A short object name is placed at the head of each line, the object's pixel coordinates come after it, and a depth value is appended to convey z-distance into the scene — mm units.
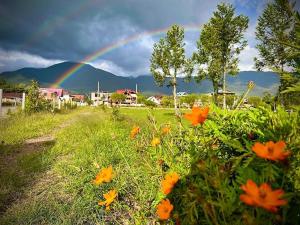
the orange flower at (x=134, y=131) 1703
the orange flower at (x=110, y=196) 1338
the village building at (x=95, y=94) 108031
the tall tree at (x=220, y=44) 21162
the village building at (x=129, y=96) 95693
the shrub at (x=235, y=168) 882
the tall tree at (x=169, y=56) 23717
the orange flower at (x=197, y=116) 1020
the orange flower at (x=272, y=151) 736
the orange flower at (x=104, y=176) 1361
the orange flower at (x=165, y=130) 1722
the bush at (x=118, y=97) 85107
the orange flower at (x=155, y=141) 1558
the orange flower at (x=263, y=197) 633
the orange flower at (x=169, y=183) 1147
